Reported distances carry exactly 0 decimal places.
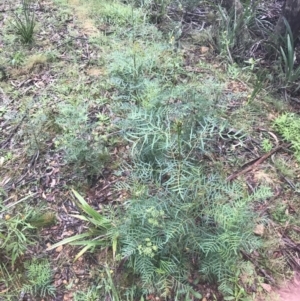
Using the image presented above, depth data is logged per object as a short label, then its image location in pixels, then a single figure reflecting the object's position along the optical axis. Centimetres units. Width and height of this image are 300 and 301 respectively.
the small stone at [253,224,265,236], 238
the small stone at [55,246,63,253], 237
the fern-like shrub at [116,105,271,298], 203
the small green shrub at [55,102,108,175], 253
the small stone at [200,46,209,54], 373
